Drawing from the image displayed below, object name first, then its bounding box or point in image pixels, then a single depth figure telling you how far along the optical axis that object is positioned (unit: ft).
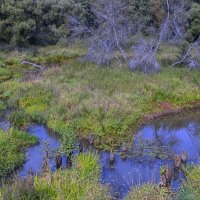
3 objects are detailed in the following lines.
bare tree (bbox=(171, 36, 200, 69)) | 82.22
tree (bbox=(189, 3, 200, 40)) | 113.78
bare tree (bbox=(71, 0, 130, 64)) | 87.20
